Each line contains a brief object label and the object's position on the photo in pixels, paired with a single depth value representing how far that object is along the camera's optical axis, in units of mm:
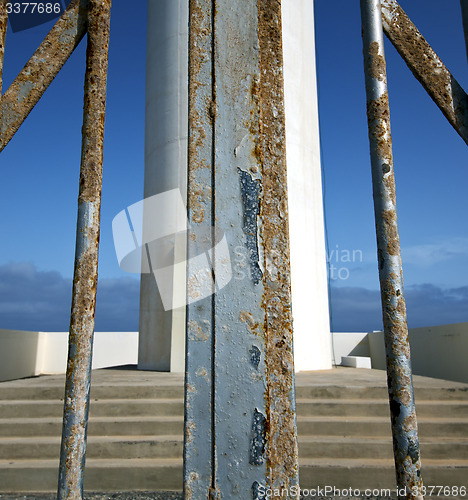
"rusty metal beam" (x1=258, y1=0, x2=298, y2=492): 932
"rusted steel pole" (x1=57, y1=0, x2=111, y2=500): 960
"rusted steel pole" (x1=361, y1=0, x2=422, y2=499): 964
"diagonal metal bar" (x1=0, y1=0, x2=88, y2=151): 1107
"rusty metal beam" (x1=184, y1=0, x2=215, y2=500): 896
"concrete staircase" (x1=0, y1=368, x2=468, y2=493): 3164
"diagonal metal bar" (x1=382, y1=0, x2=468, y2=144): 1136
